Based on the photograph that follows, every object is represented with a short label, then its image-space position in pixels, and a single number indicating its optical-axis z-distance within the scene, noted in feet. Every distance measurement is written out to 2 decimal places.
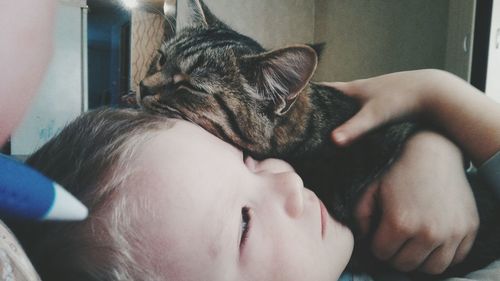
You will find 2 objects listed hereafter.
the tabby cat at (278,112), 0.69
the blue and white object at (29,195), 0.23
